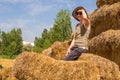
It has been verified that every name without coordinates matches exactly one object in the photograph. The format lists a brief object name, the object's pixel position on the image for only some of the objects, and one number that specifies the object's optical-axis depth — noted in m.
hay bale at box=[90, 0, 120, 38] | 8.04
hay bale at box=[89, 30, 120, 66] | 7.01
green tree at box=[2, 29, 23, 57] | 39.72
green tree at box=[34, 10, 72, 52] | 34.14
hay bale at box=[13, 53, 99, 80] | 4.18
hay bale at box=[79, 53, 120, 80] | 5.48
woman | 4.40
